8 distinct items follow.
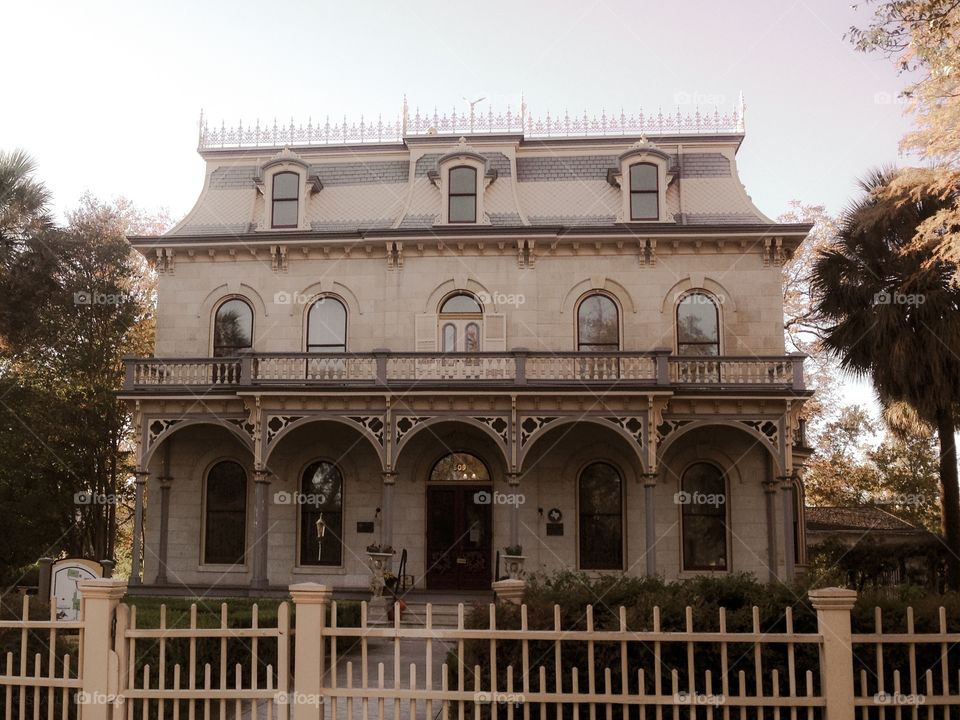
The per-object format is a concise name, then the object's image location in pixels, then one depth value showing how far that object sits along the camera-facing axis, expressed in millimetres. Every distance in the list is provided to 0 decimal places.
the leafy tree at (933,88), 12711
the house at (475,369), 21500
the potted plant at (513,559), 19927
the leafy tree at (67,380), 25000
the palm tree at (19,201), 25000
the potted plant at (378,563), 19594
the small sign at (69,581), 14398
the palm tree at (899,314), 22250
